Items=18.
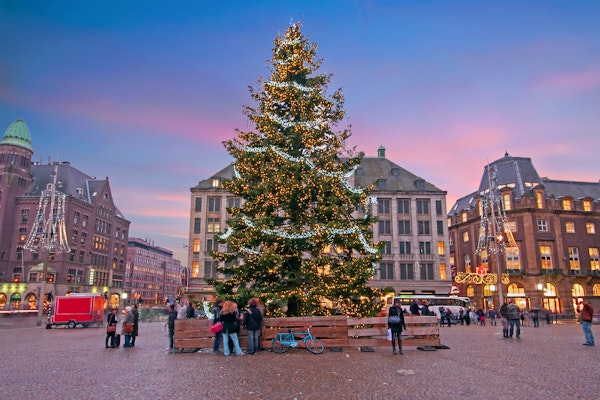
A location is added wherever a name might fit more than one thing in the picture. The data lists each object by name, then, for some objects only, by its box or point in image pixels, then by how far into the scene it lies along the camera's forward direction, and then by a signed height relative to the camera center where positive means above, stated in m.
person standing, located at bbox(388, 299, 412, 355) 16.11 -1.28
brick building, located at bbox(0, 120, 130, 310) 88.75 +11.55
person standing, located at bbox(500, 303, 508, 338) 23.69 -1.65
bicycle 16.73 -2.09
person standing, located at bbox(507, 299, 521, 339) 23.00 -1.44
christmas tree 19.27 +3.45
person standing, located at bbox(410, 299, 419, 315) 31.08 -1.58
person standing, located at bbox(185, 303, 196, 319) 23.07 -1.35
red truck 38.78 -2.25
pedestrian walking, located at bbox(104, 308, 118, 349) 19.83 -1.83
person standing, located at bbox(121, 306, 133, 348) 19.98 -1.81
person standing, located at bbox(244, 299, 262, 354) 16.59 -1.37
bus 49.72 -1.81
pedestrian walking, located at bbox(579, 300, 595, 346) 19.52 -1.48
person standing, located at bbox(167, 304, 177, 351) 18.06 -1.59
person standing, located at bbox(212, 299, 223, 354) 16.95 -1.58
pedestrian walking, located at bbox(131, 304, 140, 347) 20.47 -1.68
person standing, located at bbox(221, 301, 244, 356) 16.31 -1.47
